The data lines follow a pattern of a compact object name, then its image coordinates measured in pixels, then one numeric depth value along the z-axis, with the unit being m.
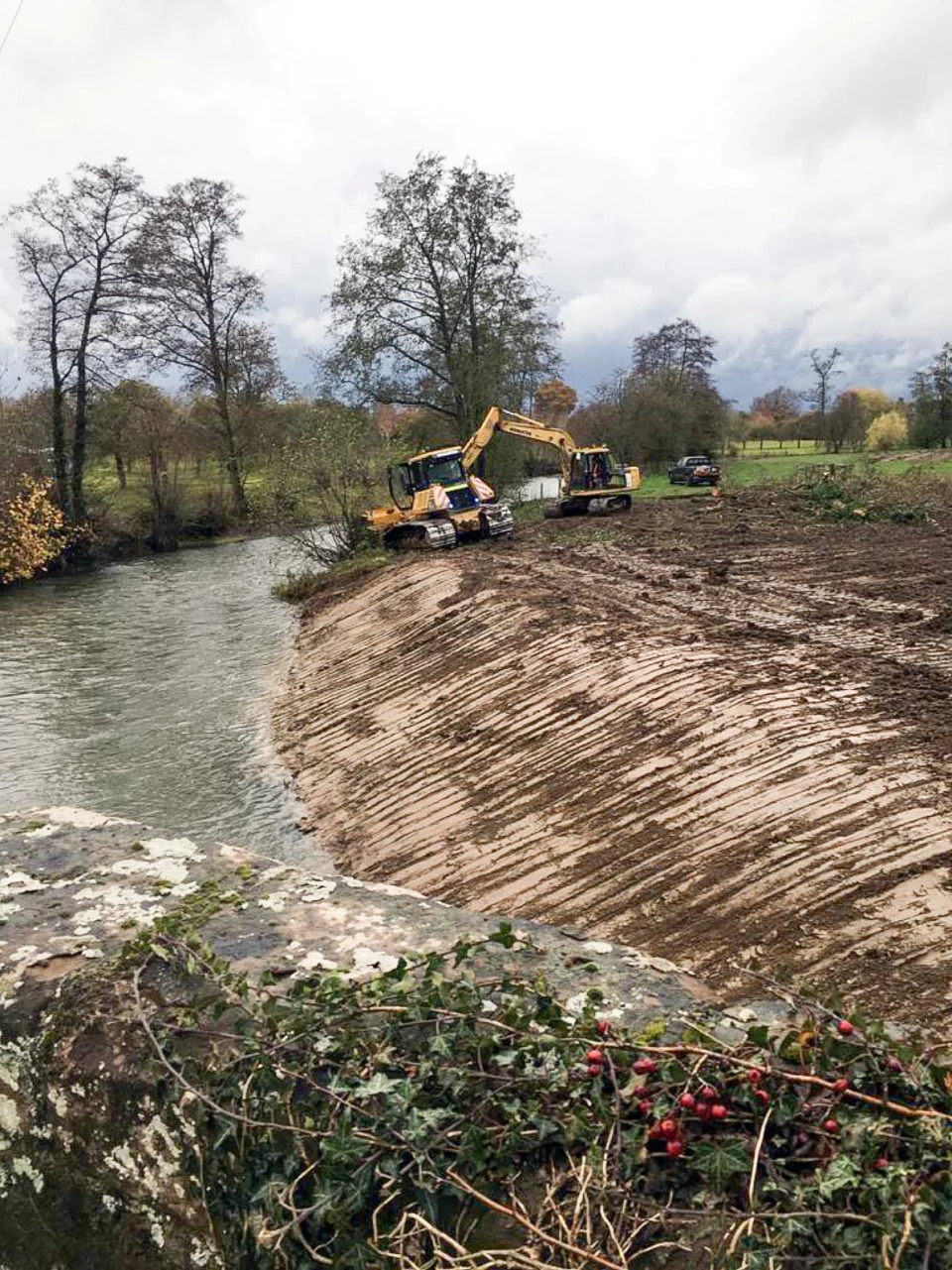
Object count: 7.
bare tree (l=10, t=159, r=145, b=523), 30.03
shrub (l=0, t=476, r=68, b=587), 25.27
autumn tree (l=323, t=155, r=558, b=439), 31.88
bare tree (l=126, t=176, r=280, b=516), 37.44
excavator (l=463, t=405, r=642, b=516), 25.66
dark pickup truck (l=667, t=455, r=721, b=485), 37.03
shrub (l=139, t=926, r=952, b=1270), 1.56
